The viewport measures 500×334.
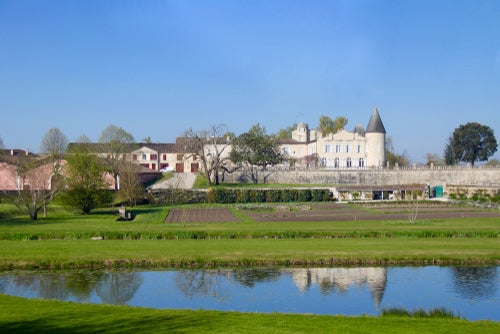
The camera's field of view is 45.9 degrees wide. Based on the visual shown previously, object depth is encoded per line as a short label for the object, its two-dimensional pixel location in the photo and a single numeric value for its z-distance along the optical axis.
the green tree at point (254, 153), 97.06
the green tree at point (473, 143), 114.56
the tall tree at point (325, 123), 153.68
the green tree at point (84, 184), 54.22
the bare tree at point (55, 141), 94.46
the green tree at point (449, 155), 117.50
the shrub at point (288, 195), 78.56
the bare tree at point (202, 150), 88.31
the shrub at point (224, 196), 77.25
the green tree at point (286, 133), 175.12
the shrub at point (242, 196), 77.69
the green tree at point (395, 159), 131.88
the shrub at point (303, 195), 78.75
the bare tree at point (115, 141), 99.19
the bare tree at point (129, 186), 65.81
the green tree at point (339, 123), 154.50
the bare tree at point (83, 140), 110.20
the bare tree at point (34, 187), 48.94
